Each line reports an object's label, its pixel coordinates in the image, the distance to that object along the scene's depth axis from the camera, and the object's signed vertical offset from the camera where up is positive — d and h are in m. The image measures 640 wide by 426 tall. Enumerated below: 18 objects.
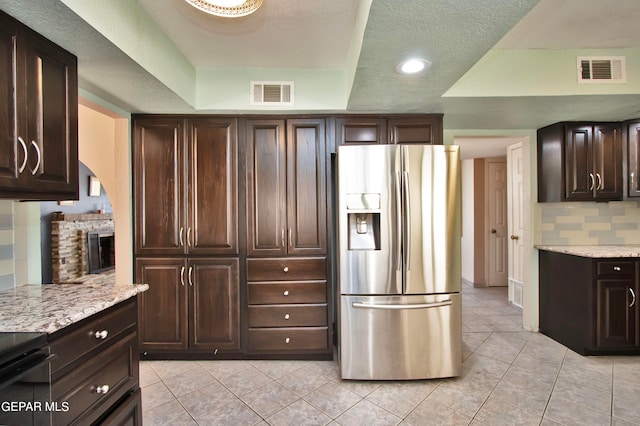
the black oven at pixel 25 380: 0.92 -0.56
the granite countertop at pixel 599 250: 2.48 -0.39
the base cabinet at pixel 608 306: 2.49 -0.85
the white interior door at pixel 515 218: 3.81 -0.11
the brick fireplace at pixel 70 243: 4.99 -0.48
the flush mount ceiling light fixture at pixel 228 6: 1.35 +1.02
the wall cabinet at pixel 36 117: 1.21 +0.48
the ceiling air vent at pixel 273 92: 2.46 +1.06
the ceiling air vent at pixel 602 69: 2.16 +1.07
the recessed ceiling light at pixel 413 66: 1.68 +0.89
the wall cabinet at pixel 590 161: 2.79 +0.47
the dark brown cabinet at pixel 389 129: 2.57 +0.76
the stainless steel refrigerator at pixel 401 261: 2.12 -0.37
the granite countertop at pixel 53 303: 1.08 -0.39
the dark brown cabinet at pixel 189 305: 2.51 -0.79
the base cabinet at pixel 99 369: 1.10 -0.67
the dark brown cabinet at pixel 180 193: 2.52 +0.20
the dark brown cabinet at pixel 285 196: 2.53 +0.16
